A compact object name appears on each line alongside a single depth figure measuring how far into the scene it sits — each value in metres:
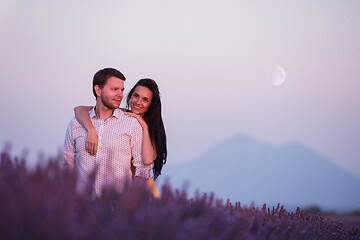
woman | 6.34
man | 6.31
